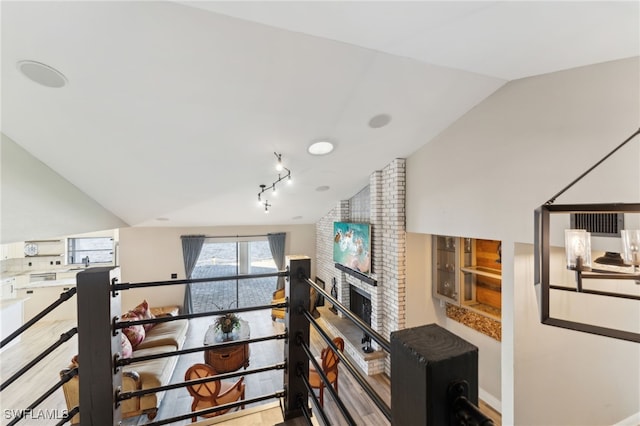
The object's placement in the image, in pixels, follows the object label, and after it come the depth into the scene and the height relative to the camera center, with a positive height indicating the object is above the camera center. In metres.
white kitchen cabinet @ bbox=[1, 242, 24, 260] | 5.94 -0.70
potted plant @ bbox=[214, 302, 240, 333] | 4.31 -1.66
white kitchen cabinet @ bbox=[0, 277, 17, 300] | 5.54 -1.41
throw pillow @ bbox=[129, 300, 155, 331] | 4.71 -1.63
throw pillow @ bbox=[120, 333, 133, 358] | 3.59 -1.71
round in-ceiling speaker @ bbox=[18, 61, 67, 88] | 1.77 +0.98
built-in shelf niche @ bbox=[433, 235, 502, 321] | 3.53 -0.76
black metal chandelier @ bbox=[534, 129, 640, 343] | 1.18 -0.17
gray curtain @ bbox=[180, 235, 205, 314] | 6.50 -0.81
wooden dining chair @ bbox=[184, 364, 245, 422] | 2.74 -1.76
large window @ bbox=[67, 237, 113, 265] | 6.64 -0.74
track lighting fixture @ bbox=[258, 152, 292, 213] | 3.23 +0.58
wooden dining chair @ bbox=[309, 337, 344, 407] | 3.19 -1.80
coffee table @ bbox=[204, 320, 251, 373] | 3.85 -1.97
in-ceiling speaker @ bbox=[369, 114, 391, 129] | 2.78 +1.03
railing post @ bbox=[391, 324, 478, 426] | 0.55 -0.33
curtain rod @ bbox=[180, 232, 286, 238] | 6.73 -0.41
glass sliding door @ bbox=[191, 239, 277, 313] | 6.97 -1.33
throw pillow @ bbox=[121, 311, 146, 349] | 4.16 -1.77
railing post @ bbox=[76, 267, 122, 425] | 1.13 -0.53
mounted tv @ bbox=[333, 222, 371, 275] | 4.38 -0.46
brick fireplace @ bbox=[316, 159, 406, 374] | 3.95 -0.57
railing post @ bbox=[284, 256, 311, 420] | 1.43 -0.59
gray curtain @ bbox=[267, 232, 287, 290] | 7.29 -0.76
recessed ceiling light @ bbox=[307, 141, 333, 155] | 3.09 +0.83
